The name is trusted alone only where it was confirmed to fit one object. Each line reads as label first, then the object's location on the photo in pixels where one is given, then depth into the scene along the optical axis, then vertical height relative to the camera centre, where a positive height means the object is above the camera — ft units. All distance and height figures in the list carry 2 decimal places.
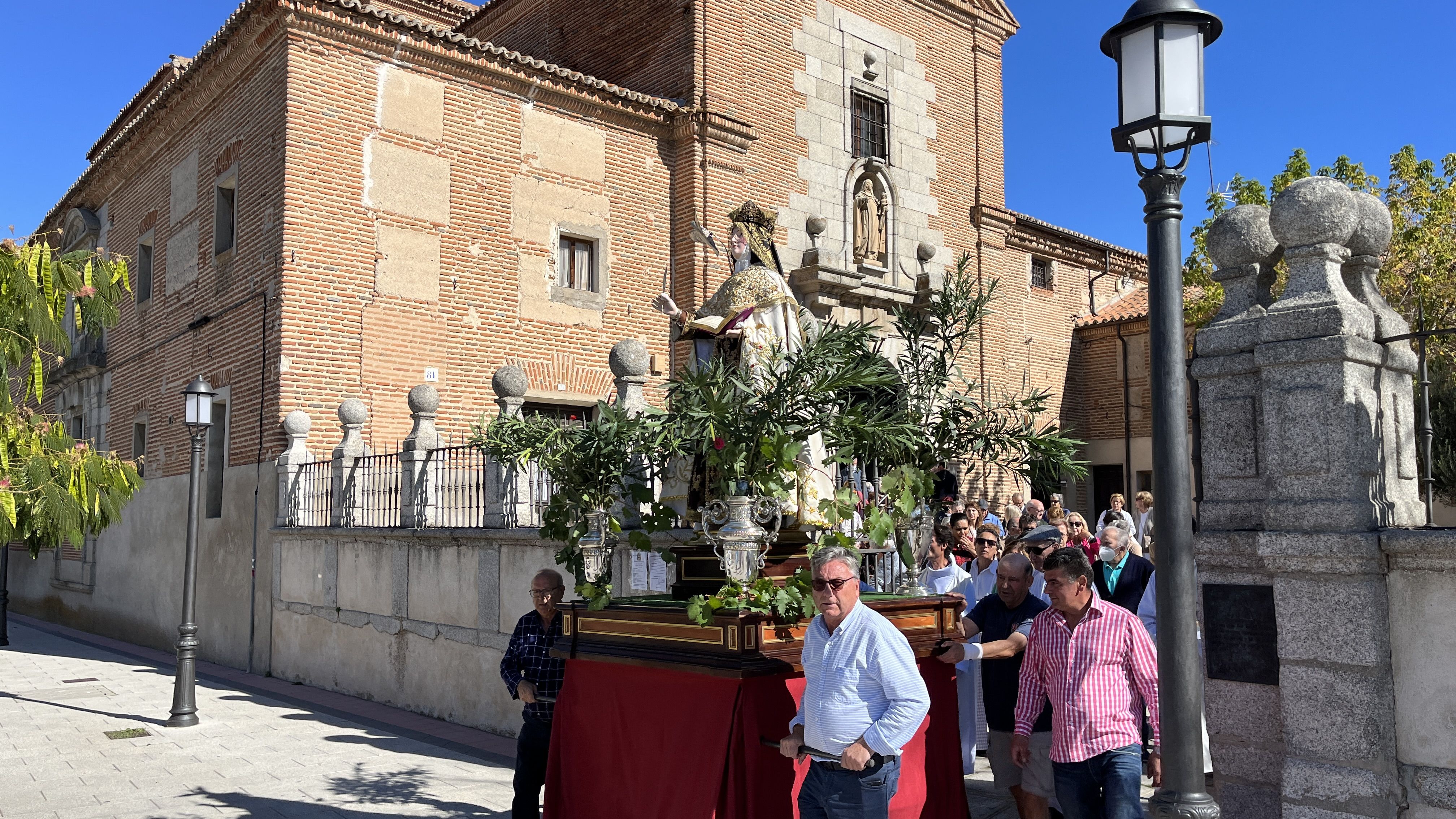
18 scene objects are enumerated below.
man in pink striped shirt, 14.79 -2.51
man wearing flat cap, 23.48 -0.76
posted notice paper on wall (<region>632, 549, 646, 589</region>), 27.32 -1.46
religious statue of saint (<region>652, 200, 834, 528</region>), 20.36 +3.69
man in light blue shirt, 13.60 -2.40
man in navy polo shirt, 18.06 -2.22
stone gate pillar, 16.67 -0.04
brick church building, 46.44 +15.27
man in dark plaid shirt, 20.17 -3.07
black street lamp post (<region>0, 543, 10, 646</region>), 60.03 -4.32
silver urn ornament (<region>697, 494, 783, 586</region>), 16.66 -0.35
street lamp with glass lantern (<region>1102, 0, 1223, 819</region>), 13.66 +2.59
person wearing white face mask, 22.26 -1.32
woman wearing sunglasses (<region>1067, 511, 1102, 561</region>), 29.68 -0.72
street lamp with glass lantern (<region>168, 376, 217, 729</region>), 34.63 -2.59
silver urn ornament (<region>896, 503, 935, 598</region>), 19.33 -0.54
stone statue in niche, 59.62 +15.56
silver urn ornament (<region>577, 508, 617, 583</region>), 19.90 -0.64
